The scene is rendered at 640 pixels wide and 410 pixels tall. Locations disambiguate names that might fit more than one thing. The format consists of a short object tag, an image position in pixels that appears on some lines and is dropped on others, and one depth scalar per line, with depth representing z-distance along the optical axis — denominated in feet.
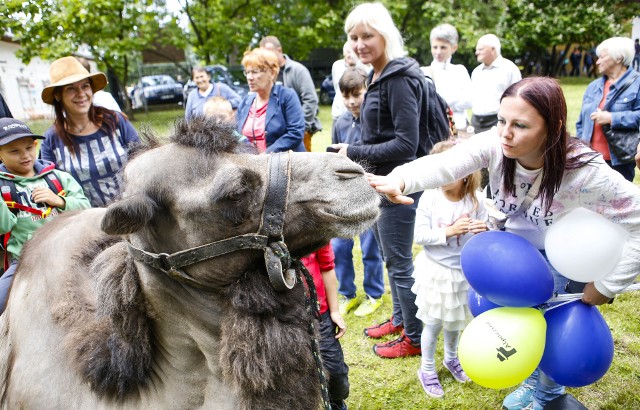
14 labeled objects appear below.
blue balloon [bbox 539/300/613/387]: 7.83
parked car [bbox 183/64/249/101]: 62.23
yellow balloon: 7.85
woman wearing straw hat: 11.18
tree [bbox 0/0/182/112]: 41.13
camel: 5.71
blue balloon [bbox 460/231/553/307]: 7.88
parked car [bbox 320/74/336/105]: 80.33
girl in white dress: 11.31
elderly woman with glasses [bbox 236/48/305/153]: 15.06
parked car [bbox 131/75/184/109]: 82.69
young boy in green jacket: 9.48
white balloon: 7.54
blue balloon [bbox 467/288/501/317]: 9.23
